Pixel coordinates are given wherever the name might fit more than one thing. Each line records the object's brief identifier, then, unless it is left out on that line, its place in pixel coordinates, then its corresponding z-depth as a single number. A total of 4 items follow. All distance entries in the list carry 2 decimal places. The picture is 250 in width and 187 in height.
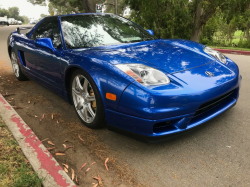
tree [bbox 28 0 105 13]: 15.64
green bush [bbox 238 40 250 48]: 13.23
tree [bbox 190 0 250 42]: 9.89
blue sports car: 2.19
